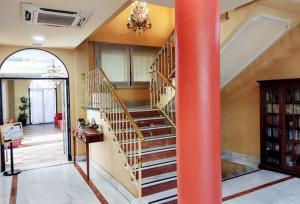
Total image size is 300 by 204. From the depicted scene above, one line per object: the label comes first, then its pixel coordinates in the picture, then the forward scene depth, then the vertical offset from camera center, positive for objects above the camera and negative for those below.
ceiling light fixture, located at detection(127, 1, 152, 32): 6.41 +2.32
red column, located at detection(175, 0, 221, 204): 1.43 +0.02
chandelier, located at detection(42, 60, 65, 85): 6.41 +0.83
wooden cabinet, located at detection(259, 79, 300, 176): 4.70 -0.54
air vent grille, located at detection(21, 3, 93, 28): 3.45 +1.33
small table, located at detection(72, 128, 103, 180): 4.88 -0.72
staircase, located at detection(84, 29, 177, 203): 4.04 -0.56
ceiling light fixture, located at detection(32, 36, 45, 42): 5.03 +1.36
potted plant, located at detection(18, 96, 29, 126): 14.09 -0.46
